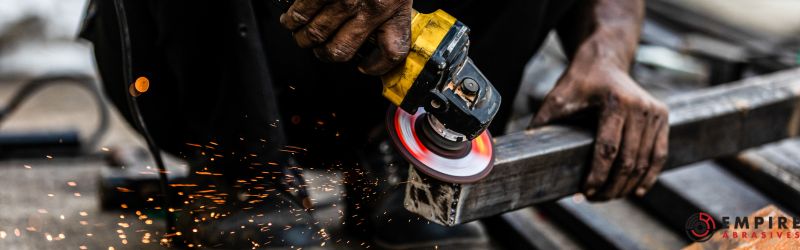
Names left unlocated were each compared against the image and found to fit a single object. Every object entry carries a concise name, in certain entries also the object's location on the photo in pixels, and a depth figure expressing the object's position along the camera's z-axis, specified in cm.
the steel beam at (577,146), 143
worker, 169
